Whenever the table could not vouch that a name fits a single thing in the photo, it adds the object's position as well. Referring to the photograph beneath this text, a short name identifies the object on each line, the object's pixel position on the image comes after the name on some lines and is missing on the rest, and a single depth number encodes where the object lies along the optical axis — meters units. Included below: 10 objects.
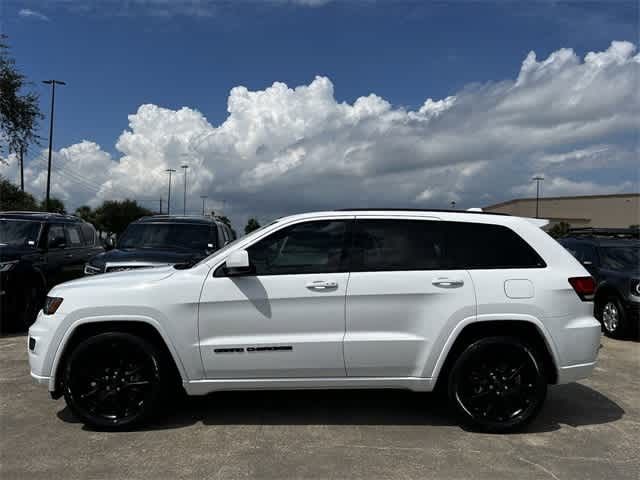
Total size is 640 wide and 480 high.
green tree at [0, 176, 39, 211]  34.62
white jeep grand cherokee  4.17
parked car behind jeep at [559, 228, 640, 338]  8.27
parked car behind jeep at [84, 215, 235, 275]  7.49
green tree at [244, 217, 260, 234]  108.45
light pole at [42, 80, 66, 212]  31.73
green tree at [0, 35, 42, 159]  18.72
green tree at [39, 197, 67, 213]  54.47
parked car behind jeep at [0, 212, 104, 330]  8.02
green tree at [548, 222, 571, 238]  72.62
